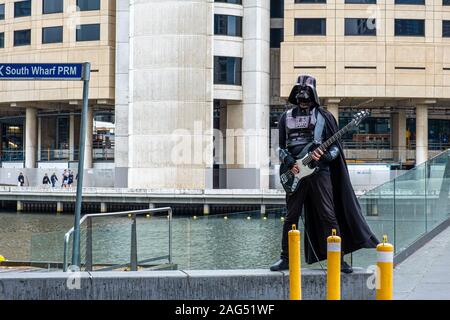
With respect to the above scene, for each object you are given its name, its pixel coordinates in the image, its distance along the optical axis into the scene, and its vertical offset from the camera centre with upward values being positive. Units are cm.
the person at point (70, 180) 6402 -112
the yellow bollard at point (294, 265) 743 -96
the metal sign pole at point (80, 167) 1027 +0
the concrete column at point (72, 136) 7051 +294
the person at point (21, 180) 6629 -119
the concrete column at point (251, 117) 5741 +400
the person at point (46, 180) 6581 -117
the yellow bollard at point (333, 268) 713 -94
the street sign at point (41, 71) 1038 +135
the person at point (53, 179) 6481 -106
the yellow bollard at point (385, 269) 650 -87
